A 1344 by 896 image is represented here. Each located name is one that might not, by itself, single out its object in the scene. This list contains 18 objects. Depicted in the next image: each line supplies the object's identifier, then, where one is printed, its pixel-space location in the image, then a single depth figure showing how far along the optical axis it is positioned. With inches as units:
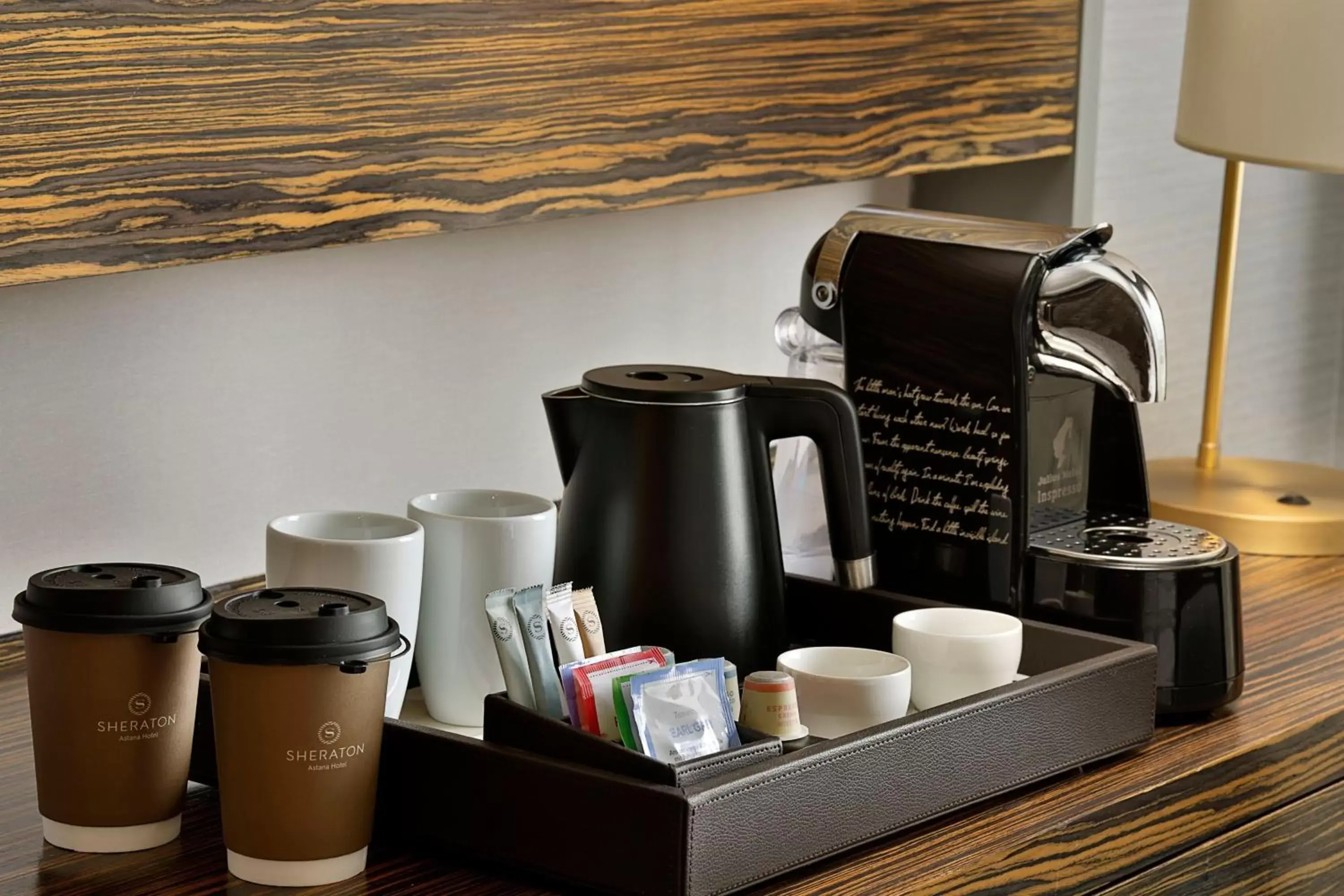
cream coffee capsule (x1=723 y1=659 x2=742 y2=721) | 71.0
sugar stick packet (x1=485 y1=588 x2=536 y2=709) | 70.4
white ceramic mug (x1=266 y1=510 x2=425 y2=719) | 71.6
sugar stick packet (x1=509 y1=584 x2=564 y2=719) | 70.5
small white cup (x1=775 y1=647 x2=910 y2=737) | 72.6
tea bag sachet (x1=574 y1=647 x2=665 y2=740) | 69.9
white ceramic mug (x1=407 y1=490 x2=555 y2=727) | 74.0
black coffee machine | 78.4
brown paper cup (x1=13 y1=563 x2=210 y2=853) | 68.2
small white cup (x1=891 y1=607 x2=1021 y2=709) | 74.8
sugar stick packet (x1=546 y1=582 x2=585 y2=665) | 71.1
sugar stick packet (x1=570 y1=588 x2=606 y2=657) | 72.0
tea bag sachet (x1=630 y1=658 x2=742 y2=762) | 68.9
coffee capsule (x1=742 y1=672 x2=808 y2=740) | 71.6
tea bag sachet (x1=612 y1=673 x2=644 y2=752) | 69.0
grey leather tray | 67.7
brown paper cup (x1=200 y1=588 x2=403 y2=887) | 67.0
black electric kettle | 74.7
